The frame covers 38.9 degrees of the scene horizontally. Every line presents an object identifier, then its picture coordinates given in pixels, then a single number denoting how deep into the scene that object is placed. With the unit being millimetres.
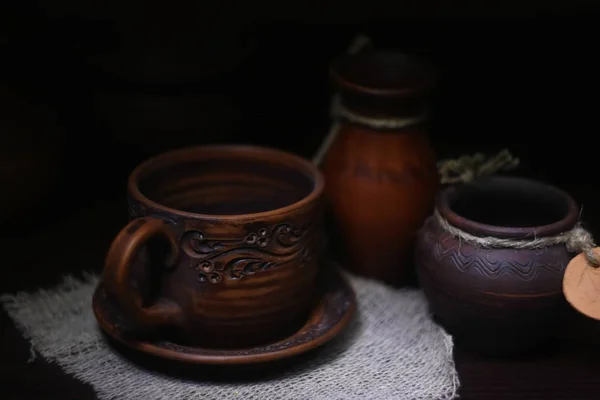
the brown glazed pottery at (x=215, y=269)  607
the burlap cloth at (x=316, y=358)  622
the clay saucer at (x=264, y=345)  620
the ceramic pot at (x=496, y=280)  633
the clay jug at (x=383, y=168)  732
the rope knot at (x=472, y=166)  717
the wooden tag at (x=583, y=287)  620
